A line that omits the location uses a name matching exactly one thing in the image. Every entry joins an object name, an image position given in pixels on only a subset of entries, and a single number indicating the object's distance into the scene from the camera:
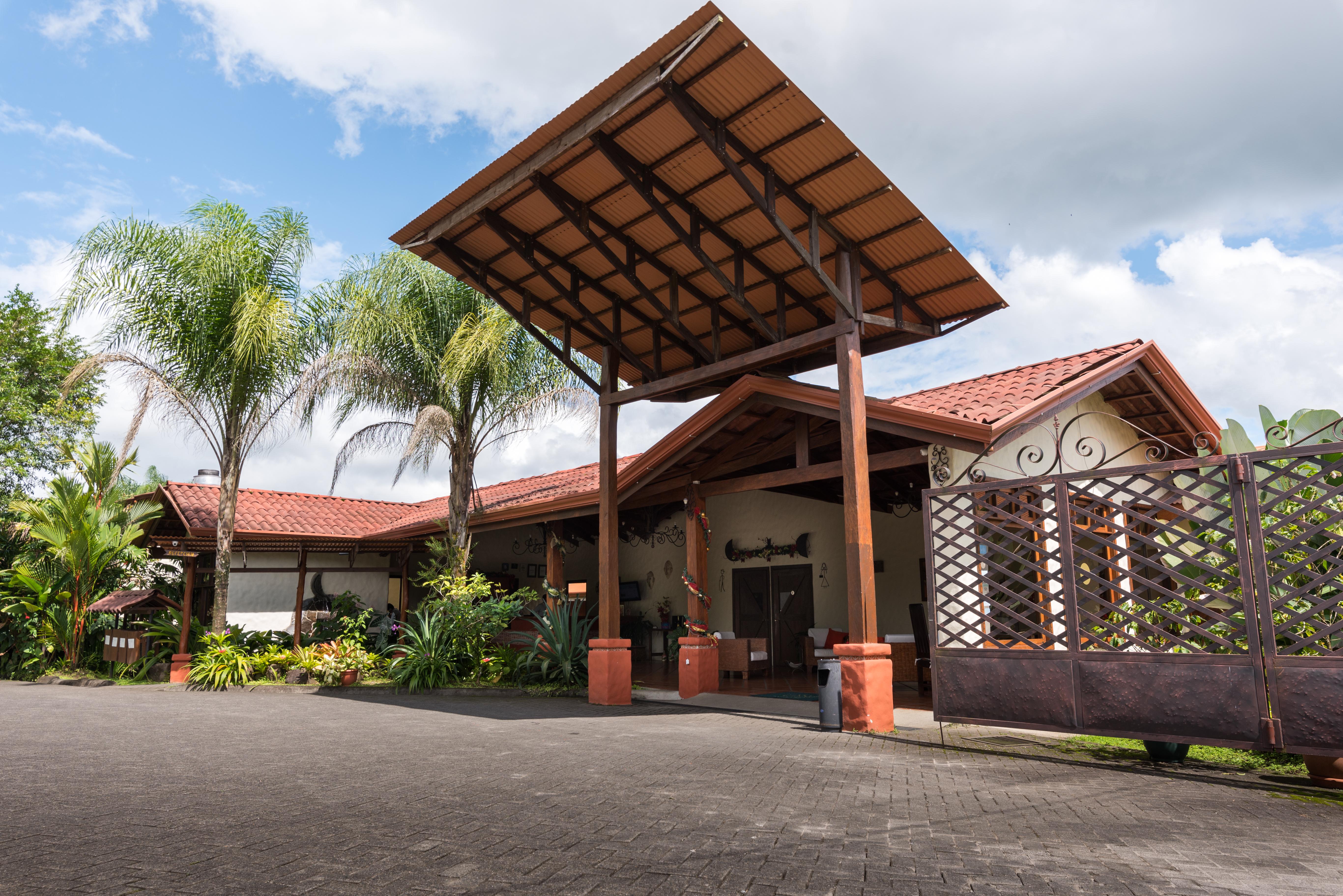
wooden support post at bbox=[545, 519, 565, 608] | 13.16
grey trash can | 7.61
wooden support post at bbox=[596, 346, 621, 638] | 10.36
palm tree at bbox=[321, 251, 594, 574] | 12.71
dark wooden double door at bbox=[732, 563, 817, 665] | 14.58
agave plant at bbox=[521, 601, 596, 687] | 11.81
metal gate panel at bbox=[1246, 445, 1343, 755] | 4.92
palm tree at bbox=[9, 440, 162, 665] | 14.71
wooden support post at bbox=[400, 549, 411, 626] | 16.77
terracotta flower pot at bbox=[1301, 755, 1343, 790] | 4.93
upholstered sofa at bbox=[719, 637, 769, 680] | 12.82
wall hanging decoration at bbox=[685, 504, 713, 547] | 10.94
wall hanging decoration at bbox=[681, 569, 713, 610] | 10.44
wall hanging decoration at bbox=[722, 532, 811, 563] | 14.50
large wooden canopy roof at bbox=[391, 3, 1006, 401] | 7.34
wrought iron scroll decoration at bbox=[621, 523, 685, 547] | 16.28
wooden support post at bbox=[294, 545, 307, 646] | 14.78
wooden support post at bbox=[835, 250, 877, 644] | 7.69
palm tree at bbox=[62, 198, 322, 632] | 12.56
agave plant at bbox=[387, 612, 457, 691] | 12.07
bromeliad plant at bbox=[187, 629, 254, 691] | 12.70
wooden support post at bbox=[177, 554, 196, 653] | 14.04
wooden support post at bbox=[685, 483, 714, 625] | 10.57
